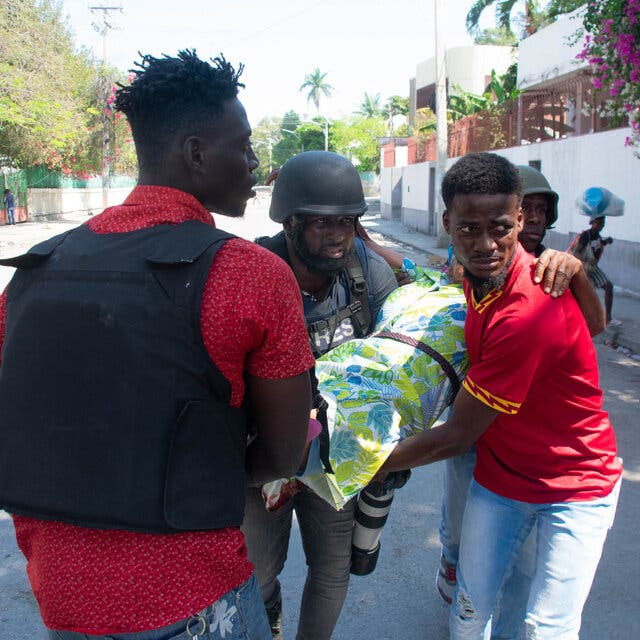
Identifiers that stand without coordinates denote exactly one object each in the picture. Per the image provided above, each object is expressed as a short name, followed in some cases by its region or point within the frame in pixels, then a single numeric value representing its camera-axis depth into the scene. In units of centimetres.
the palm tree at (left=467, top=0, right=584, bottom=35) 2344
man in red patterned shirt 124
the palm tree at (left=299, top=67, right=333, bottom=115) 9212
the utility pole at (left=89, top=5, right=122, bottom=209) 3303
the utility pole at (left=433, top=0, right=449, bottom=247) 1736
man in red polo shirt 186
